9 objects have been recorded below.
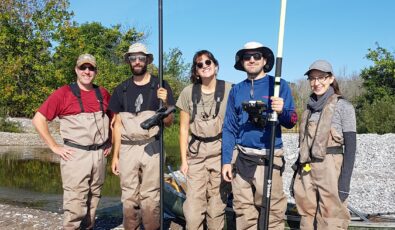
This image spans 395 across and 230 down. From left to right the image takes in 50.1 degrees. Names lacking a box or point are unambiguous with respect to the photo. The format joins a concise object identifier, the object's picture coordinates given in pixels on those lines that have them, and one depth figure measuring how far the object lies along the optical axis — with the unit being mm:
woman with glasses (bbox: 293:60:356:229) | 4098
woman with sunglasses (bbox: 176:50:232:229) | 4906
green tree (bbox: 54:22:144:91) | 29219
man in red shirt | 5199
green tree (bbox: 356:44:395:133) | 26528
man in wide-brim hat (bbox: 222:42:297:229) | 4367
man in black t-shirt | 5125
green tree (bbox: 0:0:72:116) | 29172
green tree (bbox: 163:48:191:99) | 41125
